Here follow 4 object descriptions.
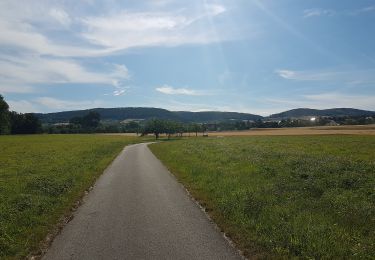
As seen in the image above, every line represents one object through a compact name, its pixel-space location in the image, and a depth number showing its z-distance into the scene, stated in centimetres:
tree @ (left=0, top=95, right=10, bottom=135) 12391
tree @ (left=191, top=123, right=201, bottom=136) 17012
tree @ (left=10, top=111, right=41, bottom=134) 15250
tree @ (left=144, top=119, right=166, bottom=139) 13925
